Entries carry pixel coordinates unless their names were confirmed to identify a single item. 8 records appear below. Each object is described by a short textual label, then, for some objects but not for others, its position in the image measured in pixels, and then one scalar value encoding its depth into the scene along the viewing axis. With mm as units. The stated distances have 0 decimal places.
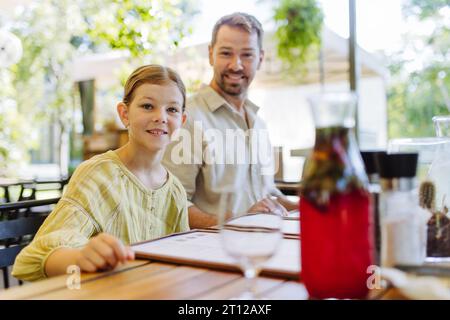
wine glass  623
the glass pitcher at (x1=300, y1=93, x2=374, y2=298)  612
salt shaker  686
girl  973
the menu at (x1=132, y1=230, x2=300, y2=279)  797
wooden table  667
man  2012
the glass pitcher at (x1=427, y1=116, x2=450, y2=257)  1049
